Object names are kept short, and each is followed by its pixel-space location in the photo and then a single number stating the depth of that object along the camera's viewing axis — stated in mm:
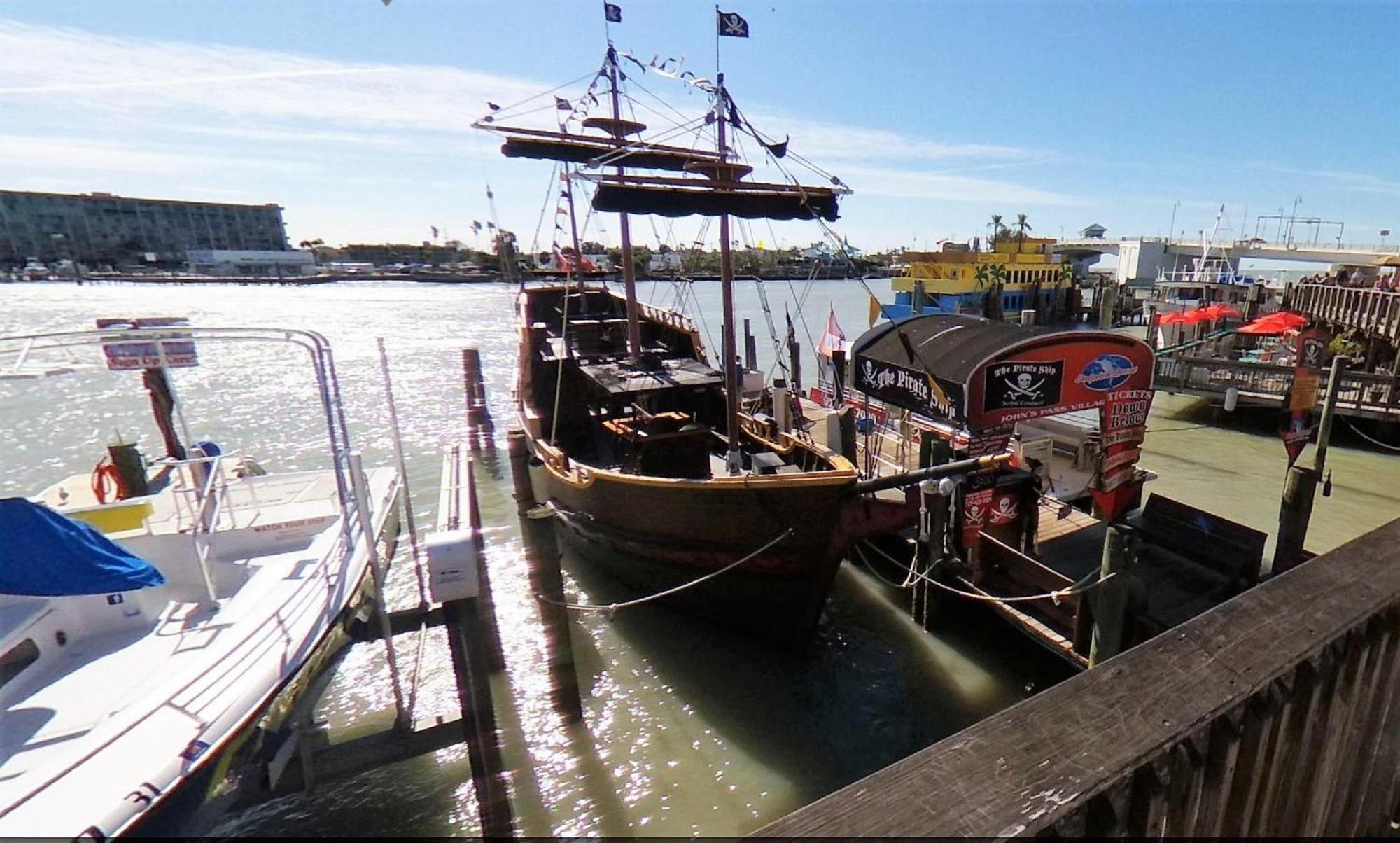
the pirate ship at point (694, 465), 7812
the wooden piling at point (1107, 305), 40094
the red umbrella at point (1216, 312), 25000
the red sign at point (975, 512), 7902
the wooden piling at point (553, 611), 6926
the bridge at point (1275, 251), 75688
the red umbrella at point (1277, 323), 20844
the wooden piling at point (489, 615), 6180
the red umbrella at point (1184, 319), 25125
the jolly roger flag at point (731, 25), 9445
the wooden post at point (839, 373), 17062
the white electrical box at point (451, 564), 5570
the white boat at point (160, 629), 4434
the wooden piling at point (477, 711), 5809
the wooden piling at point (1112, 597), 6145
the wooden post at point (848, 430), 11328
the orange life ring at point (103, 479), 8523
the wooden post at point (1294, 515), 7746
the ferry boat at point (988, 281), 38041
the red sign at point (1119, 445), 7395
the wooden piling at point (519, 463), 8945
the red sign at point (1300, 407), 9125
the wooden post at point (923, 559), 8594
